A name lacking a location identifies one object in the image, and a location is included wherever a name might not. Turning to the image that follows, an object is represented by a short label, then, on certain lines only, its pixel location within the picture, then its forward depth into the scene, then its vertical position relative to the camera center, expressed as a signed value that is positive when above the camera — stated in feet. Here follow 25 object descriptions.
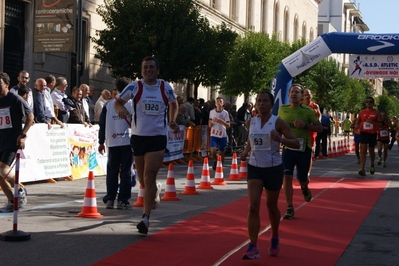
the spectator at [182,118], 77.30 +1.22
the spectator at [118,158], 38.68 -1.44
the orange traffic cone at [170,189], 44.29 -3.33
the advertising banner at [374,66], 82.62 +7.73
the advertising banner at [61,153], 50.03 -1.79
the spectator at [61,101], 58.18 +1.94
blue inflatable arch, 69.77 +7.65
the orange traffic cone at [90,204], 35.19 -3.41
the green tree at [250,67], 132.67 +11.01
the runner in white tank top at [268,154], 26.84 -0.74
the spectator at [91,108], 67.41 +1.73
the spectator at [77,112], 58.54 +1.19
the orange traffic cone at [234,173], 59.67 -3.14
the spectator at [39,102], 52.54 +1.65
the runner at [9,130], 35.29 -0.18
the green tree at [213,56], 96.43 +9.48
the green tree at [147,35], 90.94 +10.99
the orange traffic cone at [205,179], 51.75 -3.18
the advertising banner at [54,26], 69.77 +9.17
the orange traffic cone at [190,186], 47.73 -3.38
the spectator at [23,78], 49.06 +3.01
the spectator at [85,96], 60.08 +2.45
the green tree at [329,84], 229.25 +14.75
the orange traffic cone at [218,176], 55.57 -3.16
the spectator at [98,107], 64.18 +1.74
